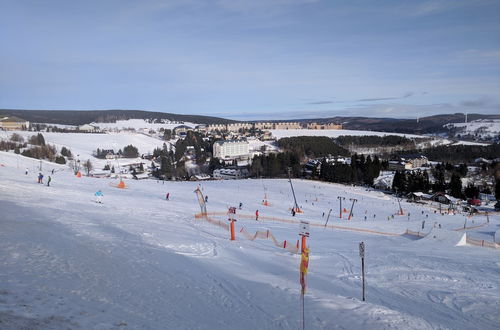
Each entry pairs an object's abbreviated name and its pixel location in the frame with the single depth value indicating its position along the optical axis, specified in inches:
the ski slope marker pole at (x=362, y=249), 407.2
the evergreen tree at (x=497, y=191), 2502.5
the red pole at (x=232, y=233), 656.4
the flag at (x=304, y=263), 350.3
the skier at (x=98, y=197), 898.3
